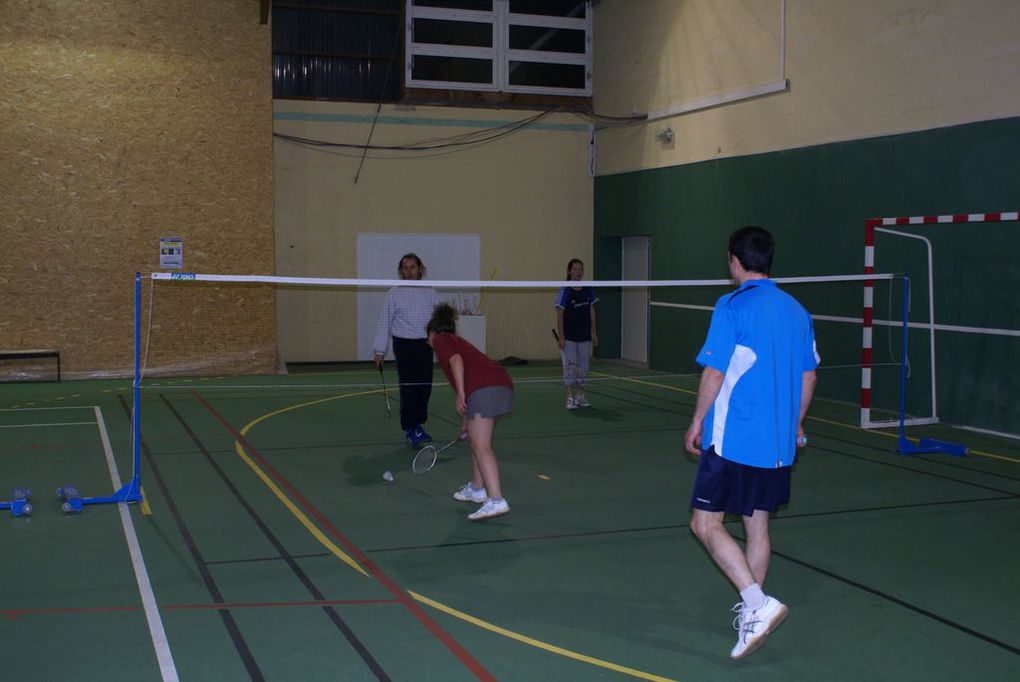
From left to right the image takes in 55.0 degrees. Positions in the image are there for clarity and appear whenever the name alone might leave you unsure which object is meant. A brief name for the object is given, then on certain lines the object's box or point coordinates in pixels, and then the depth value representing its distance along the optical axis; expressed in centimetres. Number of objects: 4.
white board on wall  1844
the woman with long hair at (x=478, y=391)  705
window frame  1855
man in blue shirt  460
